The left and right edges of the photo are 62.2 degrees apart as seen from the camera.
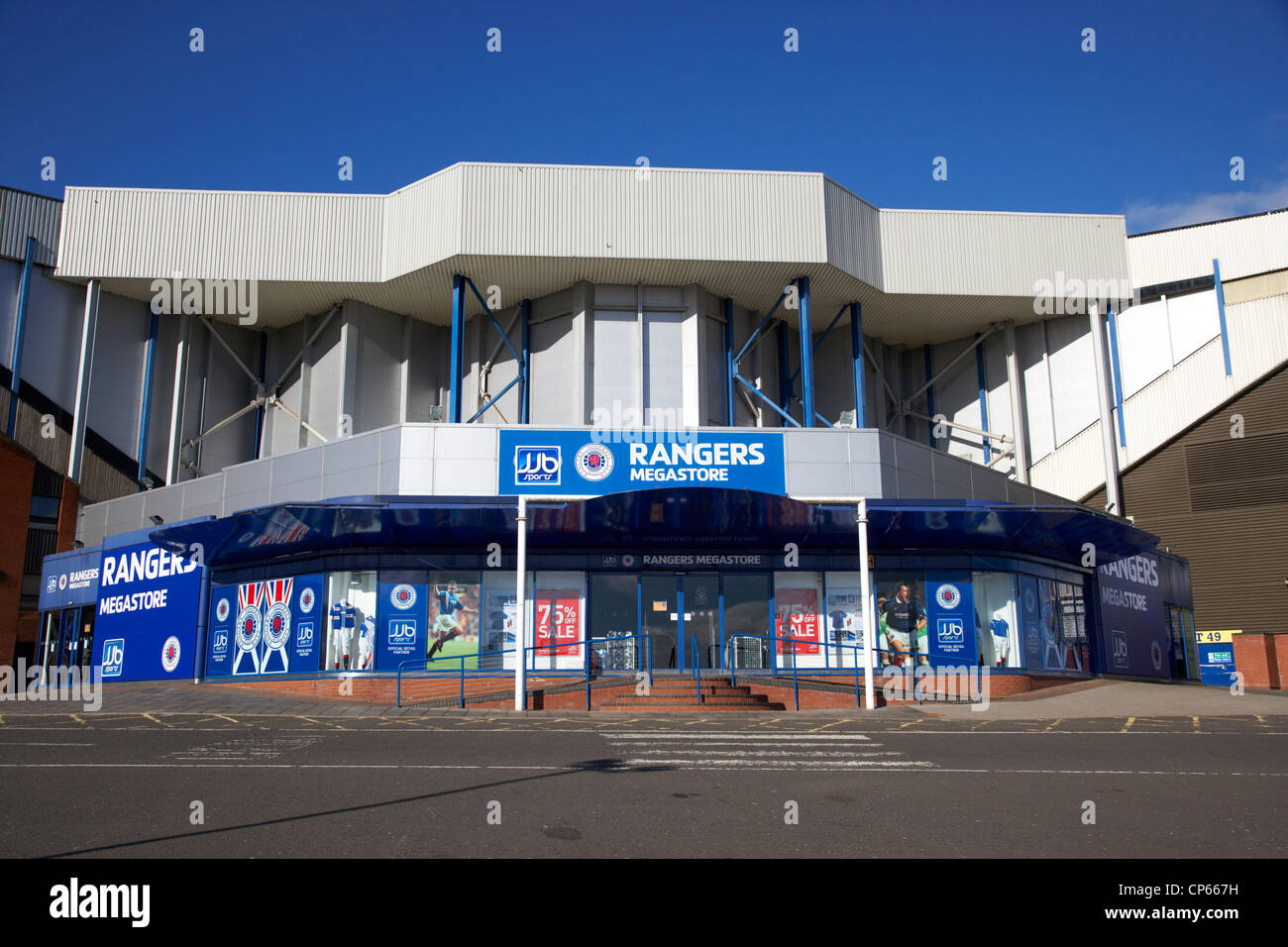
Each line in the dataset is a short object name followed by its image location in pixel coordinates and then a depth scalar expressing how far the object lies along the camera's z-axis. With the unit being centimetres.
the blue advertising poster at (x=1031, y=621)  2500
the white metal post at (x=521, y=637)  1856
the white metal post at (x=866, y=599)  1925
